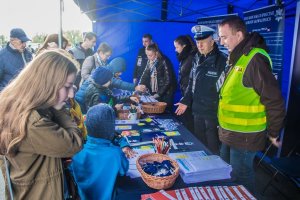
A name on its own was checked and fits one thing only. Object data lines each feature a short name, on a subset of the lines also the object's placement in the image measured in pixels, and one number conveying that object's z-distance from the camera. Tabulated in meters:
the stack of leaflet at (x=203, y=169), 1.63
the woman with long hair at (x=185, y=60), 4.10
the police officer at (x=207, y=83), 2.94
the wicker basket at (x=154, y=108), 3.14
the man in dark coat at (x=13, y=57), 3.70
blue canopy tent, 5.16
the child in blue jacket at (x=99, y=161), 1.58
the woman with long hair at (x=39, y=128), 1.23
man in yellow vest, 1.97
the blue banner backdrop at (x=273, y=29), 3.17
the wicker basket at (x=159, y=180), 1.49
